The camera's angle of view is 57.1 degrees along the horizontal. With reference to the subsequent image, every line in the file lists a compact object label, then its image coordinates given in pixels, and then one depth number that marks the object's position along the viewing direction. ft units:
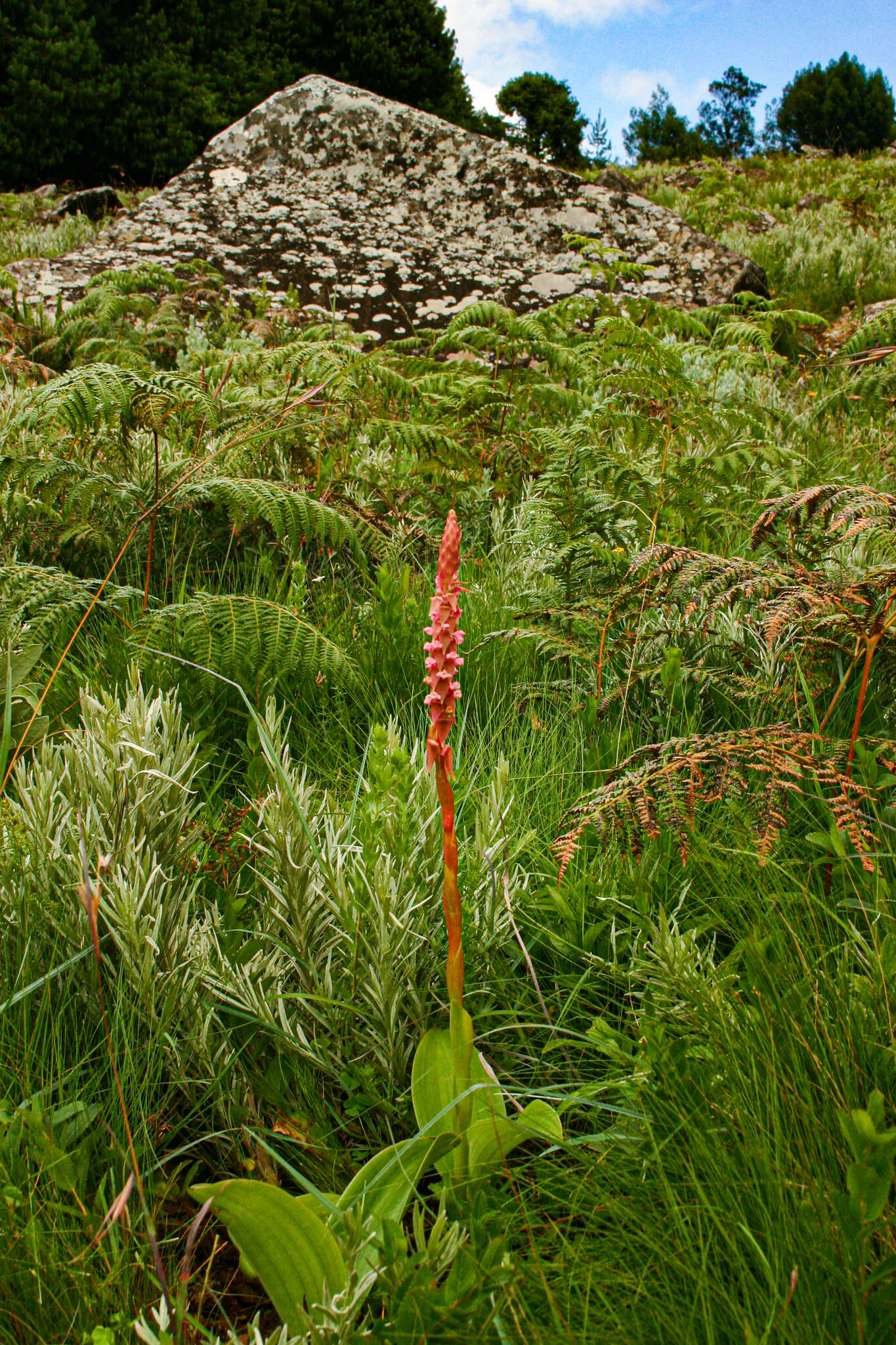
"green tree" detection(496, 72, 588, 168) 94.02
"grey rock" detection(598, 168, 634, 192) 27.13
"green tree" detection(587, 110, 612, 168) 111.96
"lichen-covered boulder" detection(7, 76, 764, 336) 21.45
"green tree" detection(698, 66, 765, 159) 265.95
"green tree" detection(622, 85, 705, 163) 122.72
